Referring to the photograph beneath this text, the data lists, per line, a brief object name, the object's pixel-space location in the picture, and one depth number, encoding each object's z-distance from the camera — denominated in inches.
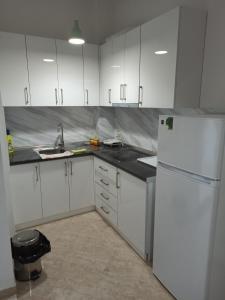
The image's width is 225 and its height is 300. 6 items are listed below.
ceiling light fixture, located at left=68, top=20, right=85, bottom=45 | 75.8
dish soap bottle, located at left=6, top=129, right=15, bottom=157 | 105.4
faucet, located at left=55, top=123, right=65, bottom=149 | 123.8
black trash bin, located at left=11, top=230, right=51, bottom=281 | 71.1
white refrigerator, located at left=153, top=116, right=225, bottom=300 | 49.3
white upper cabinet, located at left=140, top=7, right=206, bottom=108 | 68.2
